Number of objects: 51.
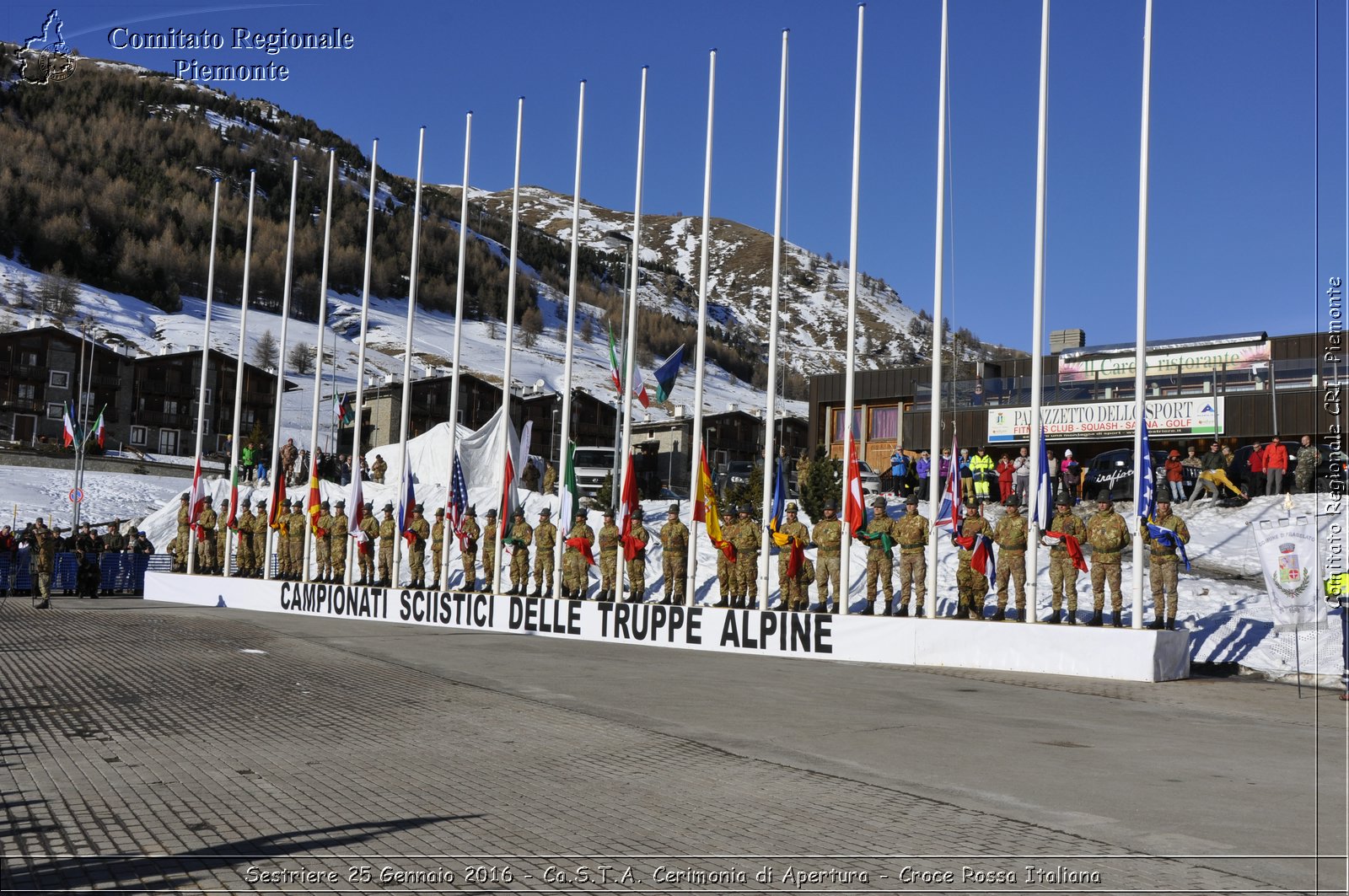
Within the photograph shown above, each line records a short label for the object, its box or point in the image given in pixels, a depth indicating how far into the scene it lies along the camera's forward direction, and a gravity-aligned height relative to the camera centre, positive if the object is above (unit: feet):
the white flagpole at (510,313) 79.15 +14.22
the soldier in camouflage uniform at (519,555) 82.89 -2.37
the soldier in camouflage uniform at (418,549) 88.33 -2.27
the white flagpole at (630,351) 71.36 +10.72
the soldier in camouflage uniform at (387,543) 91.86 -1.91
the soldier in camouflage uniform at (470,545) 88.17 -1.80
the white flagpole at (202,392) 103.50 +11.00
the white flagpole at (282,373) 94.22 +12.19
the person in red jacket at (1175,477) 91.97 +4.90
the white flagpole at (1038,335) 55.67 +9.66
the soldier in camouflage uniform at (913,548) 64.75 -0.86
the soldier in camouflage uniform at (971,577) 62.75 -2.27
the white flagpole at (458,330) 82.58 +13.51
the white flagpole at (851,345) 62.28 +10.29
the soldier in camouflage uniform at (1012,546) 61.36 -0.56
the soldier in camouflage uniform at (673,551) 74.59 -1.58
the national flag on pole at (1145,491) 52.47 +2.13
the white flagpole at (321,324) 91.30 +15.70
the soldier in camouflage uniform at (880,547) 66.23 -0.88
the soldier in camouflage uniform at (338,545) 95.14 -2.21
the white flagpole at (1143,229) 53.72 +14.12
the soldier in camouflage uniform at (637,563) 71.92 -2.37
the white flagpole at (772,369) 65.26 +9.00
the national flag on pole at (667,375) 72.13 +9.34
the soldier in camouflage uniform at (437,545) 90.01 -2.13
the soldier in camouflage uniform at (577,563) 77.56 -2.67
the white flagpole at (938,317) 59.67 +11.06
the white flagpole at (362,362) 88.86 +12.71
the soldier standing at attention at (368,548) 90.99 -2.33
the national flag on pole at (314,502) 92.73 +1.18
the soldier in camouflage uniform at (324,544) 95.40 -2.24
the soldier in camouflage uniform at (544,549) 80.89 -1.80
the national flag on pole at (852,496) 62.34 +1.83
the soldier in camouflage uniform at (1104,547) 58.03 -0.44
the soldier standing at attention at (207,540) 105.91 -2.42
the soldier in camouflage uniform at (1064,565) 60.08 -1.44
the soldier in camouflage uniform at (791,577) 68.08 -2.60
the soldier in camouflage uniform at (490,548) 86.58 -1.97
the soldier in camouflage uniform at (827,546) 67.51 -0.92
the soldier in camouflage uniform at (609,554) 76.54 -1.93
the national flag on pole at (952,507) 62.28 +1.39
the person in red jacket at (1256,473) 90.99 +5.39
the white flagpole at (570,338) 75.25 +12.52
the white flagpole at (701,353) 67.62 +10.58
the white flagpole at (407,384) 87.20 +10.40
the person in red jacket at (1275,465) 87.81 +5.79
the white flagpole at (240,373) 96.01 +12.85
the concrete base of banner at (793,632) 53.36 -5.72
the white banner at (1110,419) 108.27 +11.51
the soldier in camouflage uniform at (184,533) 107.55 -1.84
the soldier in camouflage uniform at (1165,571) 56.80 -1.55
